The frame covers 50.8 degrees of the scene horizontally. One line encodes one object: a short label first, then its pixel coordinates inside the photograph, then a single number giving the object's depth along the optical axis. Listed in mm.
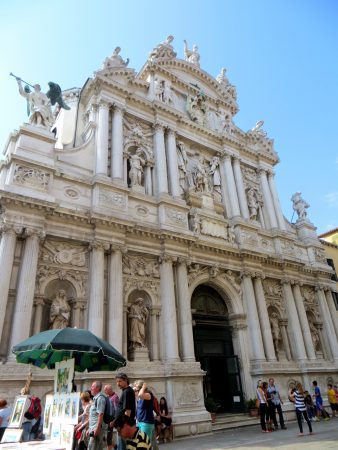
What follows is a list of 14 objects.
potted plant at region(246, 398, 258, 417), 12780
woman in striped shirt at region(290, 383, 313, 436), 9407
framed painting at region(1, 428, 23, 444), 5609
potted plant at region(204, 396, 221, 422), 12133
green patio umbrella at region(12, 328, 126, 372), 5906
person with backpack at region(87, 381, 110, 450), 4996
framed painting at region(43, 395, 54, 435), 5422
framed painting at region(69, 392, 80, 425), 5102
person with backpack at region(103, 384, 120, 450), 5570
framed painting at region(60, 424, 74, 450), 4758
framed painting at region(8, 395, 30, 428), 6012
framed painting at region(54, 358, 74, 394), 5988
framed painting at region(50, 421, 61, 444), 5055
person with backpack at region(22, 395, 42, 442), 7305
